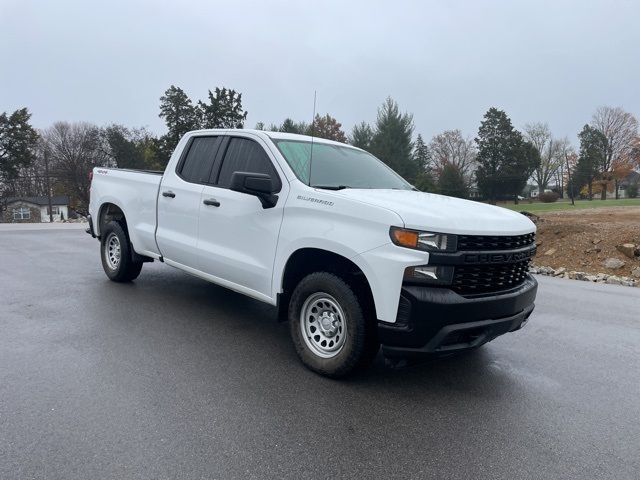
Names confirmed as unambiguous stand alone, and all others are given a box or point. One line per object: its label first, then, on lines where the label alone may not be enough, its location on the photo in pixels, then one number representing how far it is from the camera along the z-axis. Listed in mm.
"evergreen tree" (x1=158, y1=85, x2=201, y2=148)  52031
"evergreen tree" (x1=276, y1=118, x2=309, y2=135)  52531
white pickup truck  3205
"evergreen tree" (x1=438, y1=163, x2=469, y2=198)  42462
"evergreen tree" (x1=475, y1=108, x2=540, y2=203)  56562
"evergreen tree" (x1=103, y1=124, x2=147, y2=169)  63656
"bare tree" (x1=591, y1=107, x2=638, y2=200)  68812
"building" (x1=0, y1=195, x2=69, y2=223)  61362
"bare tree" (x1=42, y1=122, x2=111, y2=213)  64375
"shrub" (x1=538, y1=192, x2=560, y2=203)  60516
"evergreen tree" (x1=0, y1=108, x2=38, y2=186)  55250
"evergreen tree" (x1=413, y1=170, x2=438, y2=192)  37000
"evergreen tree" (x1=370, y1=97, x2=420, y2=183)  45281
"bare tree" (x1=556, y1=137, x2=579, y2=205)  78375
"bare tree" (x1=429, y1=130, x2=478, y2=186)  78312
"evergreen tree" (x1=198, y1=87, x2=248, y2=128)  50419
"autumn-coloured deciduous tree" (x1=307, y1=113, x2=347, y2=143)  59934
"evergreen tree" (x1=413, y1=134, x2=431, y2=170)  76812
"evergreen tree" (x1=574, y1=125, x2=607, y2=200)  71562
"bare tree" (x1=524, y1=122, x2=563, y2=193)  80125
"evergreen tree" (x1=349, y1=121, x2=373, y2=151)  50844
